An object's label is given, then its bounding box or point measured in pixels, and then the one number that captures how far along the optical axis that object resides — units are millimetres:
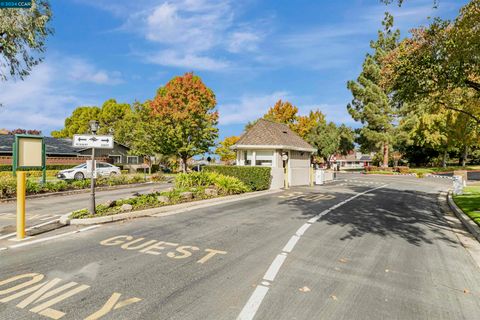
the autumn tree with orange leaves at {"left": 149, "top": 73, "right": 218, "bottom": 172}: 30906
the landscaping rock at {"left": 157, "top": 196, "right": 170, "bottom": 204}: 11977
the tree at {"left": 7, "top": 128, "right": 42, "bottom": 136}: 45841
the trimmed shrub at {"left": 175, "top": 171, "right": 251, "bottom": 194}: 16062
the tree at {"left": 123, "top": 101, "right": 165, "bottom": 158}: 31311
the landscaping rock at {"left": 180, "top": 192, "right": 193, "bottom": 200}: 13195
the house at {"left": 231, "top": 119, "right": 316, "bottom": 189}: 23109
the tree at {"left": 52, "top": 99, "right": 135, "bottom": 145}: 66188
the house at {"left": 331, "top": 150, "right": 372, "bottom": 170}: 105038
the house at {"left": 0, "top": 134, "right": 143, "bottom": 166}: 31773
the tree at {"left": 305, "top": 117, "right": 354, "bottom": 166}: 57031
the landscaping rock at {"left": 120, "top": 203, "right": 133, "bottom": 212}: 10289
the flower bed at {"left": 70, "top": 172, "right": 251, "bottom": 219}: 10316
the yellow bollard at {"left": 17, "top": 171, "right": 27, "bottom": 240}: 7252
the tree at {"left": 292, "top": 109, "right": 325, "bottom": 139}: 57844
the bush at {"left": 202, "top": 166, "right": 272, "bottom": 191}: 18281
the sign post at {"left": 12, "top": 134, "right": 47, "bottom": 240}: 7289
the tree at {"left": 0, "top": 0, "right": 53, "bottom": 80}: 17328
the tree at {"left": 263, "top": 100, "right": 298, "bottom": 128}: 55938
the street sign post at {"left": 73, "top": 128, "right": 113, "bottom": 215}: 9633
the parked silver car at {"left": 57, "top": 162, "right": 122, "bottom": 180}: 24469
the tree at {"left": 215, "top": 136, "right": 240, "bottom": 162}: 51562
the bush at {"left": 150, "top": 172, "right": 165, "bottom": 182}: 25784
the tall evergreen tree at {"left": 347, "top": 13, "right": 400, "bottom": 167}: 44719
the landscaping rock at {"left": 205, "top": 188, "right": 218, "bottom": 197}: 14531
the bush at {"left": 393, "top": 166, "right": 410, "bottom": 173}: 43425
